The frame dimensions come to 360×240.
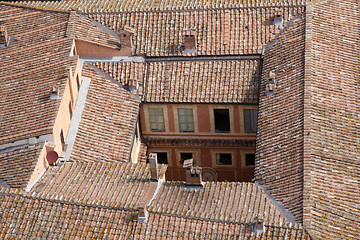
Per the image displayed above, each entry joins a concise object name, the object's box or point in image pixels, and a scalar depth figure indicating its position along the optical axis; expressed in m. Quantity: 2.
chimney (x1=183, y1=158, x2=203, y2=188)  48.47
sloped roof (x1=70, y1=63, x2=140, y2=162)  54.19
